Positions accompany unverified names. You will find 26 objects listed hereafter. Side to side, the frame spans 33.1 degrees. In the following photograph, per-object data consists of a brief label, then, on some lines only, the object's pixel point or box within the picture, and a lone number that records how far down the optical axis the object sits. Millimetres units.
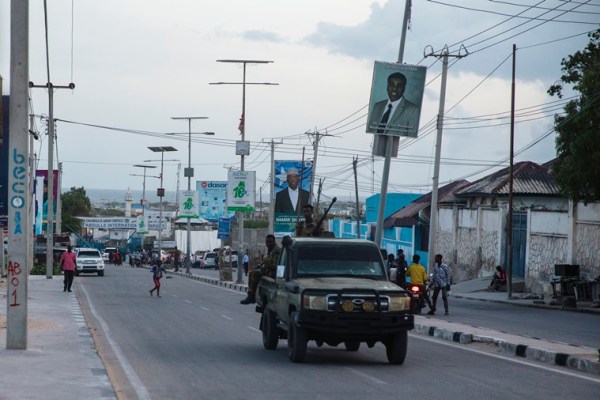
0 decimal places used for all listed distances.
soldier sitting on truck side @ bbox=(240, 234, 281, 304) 18281
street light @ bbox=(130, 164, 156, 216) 117356
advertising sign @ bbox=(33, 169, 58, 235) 60000
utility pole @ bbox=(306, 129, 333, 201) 70362
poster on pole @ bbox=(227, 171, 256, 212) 54812
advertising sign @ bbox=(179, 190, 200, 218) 71562
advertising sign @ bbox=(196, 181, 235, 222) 86794
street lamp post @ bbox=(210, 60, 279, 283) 54562
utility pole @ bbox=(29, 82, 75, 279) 50562
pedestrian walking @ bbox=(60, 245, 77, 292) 38812
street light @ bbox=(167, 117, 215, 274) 71188
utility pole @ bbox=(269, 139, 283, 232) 65775
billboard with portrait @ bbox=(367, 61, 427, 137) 28156
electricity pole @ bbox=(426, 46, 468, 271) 46375
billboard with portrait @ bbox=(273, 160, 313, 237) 64375
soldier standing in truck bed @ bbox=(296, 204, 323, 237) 18688
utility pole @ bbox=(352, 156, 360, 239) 70262
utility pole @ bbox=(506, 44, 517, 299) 43062
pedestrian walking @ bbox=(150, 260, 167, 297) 37969
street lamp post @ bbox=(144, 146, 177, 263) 94838
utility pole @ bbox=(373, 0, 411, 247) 29125
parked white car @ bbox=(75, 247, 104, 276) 61969
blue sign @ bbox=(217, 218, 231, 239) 65125
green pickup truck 14953
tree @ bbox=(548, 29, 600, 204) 34906
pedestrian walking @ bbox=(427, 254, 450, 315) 29719
